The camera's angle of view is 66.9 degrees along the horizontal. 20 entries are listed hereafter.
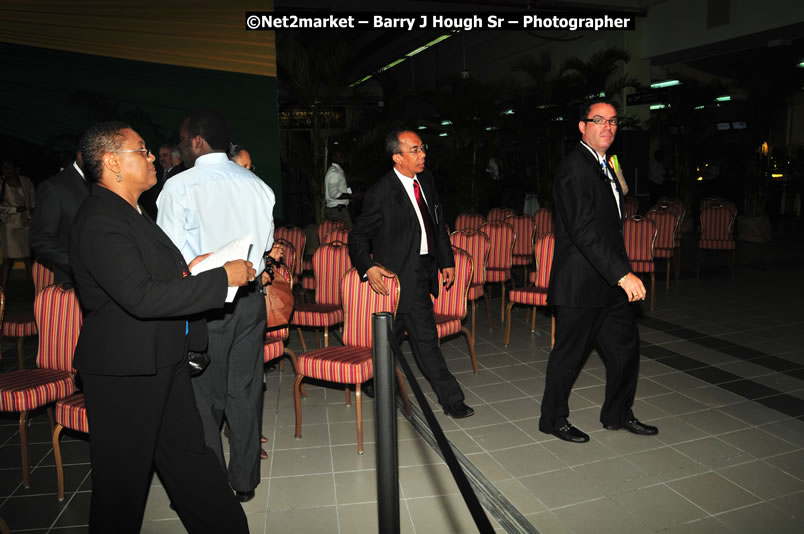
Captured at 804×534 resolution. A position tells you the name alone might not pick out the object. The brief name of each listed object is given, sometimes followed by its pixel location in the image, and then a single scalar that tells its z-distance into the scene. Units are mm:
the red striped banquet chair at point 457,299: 4480
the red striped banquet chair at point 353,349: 3420
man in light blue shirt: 2572
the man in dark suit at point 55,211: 3889
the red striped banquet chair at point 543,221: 7938
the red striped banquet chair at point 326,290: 4759
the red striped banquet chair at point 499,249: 6164
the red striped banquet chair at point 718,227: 7816
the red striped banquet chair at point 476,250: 5371
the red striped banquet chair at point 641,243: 6445
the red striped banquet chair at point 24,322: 4539
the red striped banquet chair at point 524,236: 7020
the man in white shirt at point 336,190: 9250
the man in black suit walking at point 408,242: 3561
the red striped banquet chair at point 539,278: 5195
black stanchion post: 1711
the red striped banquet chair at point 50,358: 3076
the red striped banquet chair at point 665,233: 7207
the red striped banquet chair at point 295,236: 6320
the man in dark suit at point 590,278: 3092
